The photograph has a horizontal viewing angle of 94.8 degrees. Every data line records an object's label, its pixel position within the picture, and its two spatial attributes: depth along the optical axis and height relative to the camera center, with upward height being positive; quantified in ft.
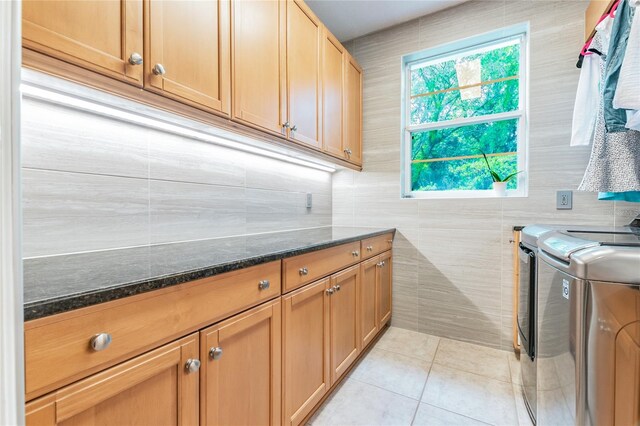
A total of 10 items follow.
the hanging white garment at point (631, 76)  3.66 +1.70
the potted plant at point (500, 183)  6.94 +0.64
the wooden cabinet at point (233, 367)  2.07 -1.49
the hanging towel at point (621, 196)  4.89 +0.23
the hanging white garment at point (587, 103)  5.40 +1.98
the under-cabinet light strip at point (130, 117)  3.18 +1.27
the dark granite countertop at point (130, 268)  1.88 -0.51
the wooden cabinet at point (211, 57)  2.72 +1.93
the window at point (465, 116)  7.12 +2.45
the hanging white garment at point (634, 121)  3.96 +1.22
